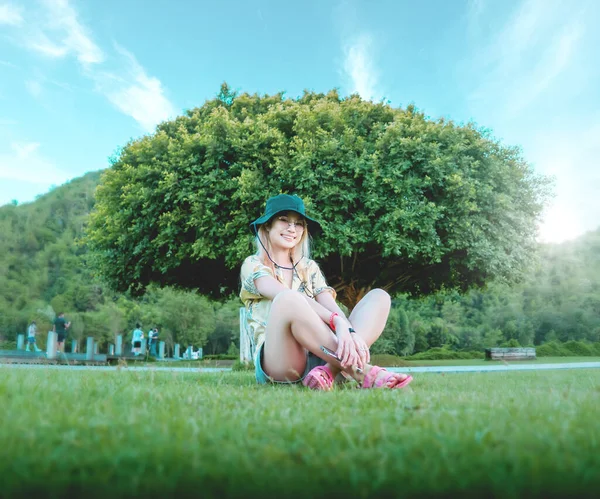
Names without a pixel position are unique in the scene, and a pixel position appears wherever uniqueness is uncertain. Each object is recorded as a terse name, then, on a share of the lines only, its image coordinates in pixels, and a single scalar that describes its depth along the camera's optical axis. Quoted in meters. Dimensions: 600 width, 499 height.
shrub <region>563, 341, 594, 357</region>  25.81
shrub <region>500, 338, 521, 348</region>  27.81
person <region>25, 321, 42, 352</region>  25.12
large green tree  13.18
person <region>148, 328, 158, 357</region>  28.39
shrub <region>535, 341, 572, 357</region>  25.48
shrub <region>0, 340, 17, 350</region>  38.12
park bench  20.81
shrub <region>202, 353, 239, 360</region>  23.22
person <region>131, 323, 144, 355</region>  27.86
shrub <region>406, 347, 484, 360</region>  23.50
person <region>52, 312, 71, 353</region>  18.12
